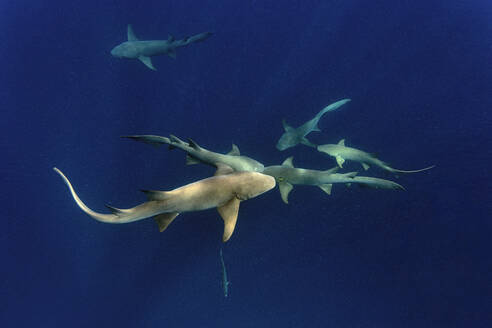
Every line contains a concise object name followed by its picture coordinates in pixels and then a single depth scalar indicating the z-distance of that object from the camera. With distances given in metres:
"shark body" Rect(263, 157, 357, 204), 4.23
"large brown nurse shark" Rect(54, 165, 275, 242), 2.69
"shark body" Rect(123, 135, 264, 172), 3.21
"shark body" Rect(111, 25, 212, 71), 6.31
